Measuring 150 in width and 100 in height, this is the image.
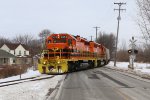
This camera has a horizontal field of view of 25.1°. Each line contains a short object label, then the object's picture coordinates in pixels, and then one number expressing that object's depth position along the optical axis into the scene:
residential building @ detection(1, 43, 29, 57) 117.38
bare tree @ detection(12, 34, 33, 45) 158.10
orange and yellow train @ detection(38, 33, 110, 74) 32.06
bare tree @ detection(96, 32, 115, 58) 135.35
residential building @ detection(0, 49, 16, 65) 80.15
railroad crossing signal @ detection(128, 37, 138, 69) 46.99
